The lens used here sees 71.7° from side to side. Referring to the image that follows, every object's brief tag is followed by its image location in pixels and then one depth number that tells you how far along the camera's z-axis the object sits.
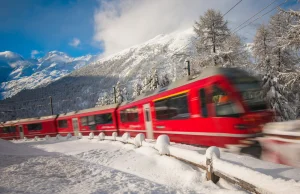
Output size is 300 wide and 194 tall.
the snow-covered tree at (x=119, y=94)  49.25
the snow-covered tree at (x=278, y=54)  19.59
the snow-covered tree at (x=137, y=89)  46.31
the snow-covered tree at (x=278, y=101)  18.42
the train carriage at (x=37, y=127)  27.70
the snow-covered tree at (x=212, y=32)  20.45
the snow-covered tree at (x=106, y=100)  59.83
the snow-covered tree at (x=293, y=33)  11.05
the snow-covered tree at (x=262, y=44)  20.27
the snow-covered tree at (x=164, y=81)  35.69
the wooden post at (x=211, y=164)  3.93
